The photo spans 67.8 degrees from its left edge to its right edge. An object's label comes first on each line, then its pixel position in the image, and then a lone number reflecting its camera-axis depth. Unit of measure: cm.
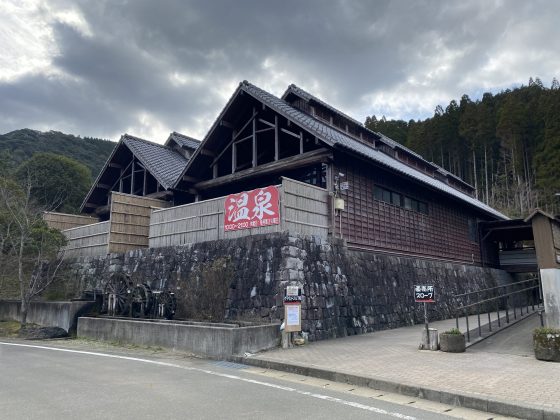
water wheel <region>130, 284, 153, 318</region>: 1309
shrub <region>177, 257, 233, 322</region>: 1188
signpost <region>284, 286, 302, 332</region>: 952
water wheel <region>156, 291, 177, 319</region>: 1259
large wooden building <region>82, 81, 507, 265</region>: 1389
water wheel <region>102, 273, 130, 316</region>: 1361
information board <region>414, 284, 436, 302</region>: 933
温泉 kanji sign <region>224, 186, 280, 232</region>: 1152
